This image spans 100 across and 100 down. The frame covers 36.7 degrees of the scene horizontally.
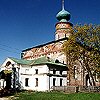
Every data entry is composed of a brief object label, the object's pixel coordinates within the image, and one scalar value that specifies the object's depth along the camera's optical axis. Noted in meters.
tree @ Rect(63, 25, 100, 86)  25.67
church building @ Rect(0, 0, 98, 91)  27.98
